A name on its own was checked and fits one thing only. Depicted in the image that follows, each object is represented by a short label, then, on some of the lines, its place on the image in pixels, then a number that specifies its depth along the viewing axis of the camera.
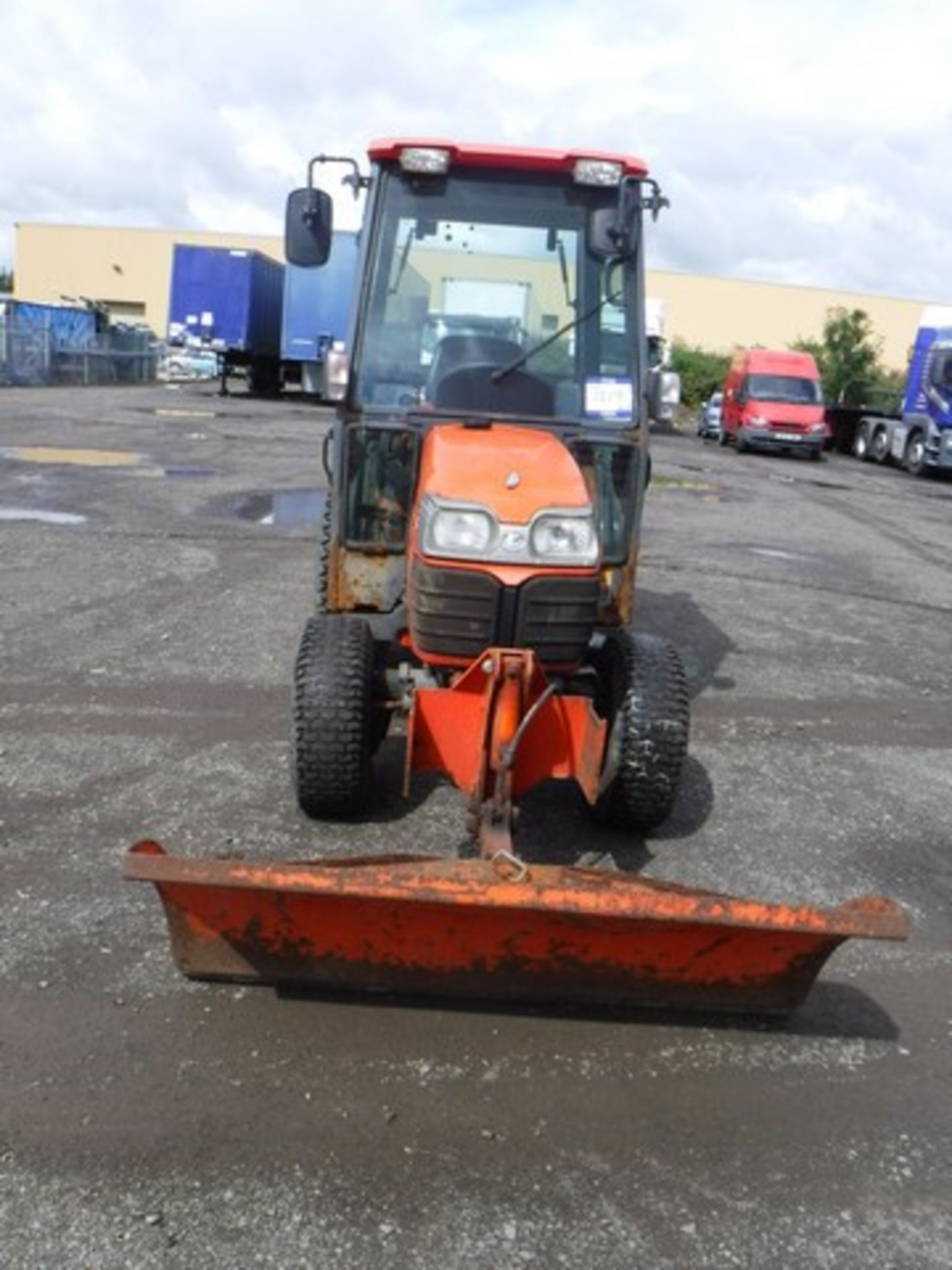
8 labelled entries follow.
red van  30.36
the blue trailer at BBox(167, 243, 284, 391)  30.98
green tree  44.53
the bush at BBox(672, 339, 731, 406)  50.16
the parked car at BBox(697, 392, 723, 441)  36.19
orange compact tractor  3.35
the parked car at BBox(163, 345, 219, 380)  45.41
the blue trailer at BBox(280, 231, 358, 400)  29.30
